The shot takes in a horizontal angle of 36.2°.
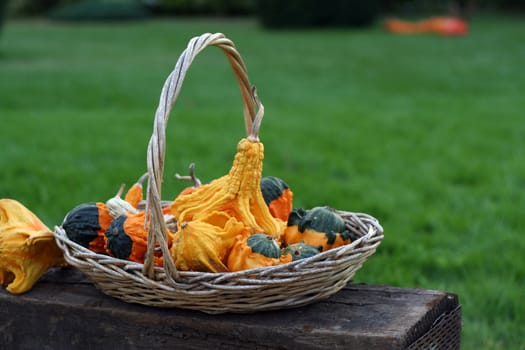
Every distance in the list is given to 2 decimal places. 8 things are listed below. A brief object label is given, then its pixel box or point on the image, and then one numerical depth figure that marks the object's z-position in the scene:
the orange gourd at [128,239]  2.14
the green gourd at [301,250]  2.08
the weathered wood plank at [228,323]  1.96
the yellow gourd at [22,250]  2.29
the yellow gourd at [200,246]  2.00
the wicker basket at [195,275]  1.93
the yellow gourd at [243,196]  2.20
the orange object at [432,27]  15.38
